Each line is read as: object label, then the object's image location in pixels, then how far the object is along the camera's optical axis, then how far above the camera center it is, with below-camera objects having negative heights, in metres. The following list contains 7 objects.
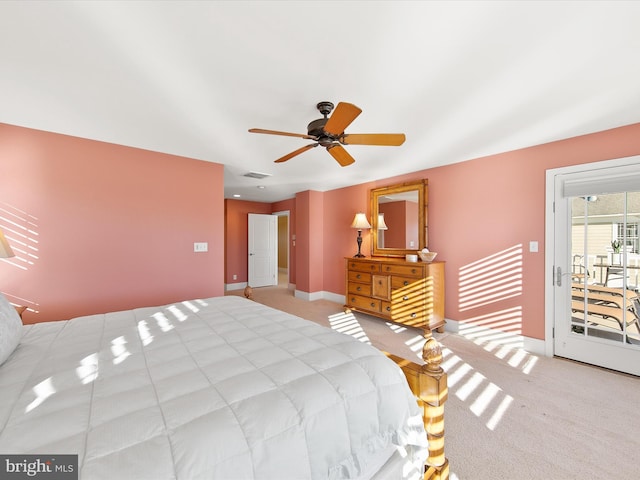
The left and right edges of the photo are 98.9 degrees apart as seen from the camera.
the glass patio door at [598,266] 2.55 -0.29
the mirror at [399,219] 4.02 +0.30
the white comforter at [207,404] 0.78 -0.58
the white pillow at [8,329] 1.24 -0.45
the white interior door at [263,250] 6.83 -0.31
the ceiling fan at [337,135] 1.81 +0.77
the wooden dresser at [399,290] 3.51 -0.74
